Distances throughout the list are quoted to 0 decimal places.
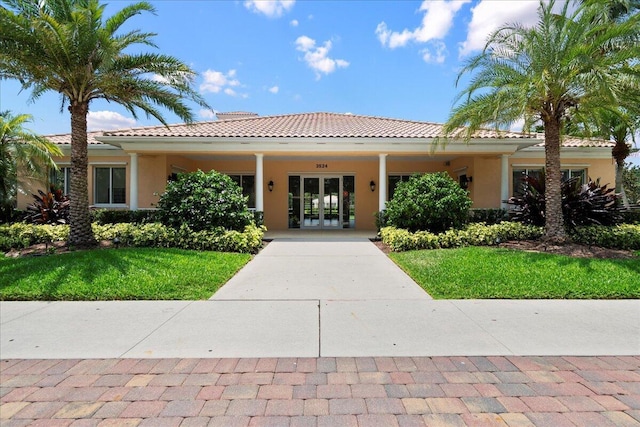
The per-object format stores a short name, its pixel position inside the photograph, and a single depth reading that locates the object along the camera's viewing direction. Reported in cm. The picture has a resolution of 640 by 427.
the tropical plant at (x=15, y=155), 1237
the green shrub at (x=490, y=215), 1288
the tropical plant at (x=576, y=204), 1121
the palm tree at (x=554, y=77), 854
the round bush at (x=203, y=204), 1073
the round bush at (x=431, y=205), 1105
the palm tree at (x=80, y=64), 859
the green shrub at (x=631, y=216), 1303
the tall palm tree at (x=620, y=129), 1418
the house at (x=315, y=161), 1302
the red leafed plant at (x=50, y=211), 1282
